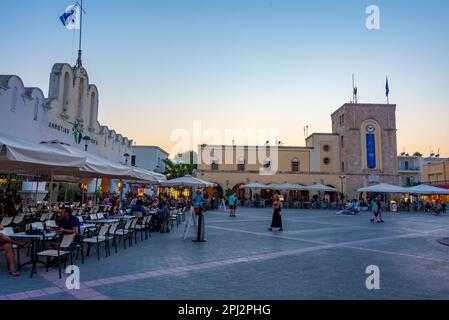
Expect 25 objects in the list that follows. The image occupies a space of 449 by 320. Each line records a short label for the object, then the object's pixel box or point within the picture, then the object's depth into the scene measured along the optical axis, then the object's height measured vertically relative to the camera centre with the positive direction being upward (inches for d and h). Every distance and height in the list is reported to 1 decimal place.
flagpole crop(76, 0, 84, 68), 928.9 +405.2
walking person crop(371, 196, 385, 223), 796.0 -33.1
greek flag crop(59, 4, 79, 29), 781.9 +433.6
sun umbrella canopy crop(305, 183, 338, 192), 1357.0 +29.5
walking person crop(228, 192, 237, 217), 860.0 -24.9
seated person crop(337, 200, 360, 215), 1104.2 -47.5
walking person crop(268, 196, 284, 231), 552.4 -39.2
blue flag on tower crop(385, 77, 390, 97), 1672.9 +554.5
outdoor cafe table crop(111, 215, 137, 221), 449.1 -35.7
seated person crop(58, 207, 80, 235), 285.7 -26.6
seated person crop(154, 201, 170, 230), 514.0 -37.1
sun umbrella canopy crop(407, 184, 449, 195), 1205.7 +23.1
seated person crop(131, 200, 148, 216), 488.9 -23.6
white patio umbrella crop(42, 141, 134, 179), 339.9 +31.8
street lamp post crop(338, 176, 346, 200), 1623.4 +76.5
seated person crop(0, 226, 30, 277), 233.4 -42.6
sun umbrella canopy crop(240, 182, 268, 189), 1336.1 +33.2
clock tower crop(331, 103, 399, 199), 1647.4 +263.5
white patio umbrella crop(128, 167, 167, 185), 495.2 +29.6
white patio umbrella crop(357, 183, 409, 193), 1205.1 +25.3
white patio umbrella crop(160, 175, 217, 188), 806.1 +27.6
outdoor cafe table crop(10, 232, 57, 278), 236.9 -37.1
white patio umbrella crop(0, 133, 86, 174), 239.6 +30.8
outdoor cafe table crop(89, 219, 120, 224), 386.0 -35.7
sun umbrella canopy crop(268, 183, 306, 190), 1336.1 +34.1
